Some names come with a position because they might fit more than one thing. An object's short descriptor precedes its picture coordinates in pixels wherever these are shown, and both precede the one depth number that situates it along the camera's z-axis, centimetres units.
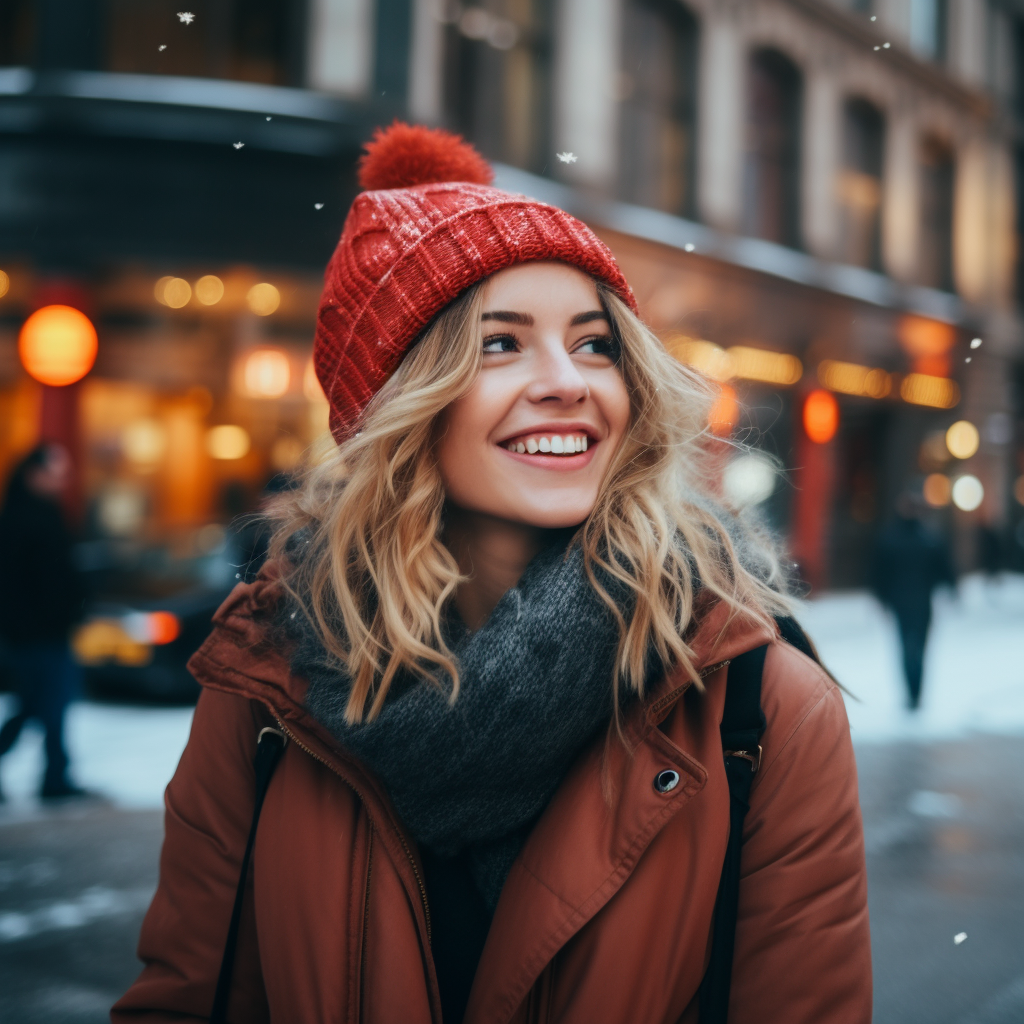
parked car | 803
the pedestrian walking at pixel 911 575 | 912
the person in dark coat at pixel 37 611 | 615
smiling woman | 155
